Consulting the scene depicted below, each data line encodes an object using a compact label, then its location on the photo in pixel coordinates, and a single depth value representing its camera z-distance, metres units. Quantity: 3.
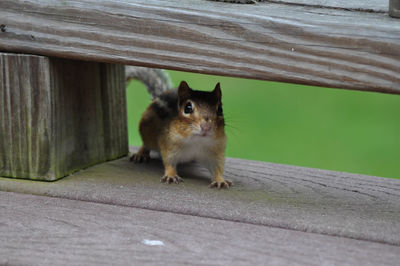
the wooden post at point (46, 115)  5.00
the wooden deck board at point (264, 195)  4.29
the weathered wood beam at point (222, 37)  3.97
